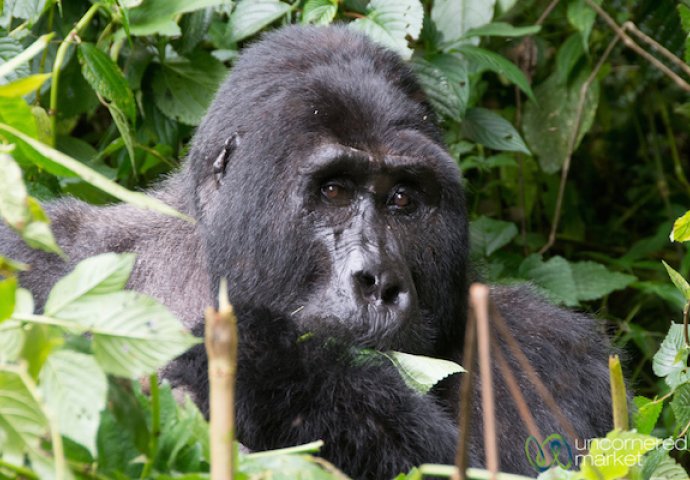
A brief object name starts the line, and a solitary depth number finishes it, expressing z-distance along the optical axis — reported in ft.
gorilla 17.61
